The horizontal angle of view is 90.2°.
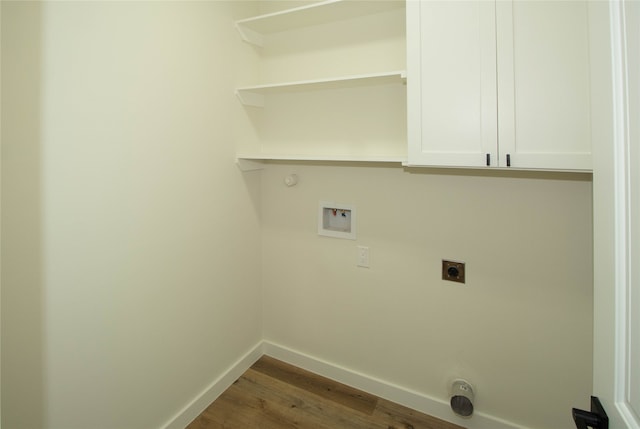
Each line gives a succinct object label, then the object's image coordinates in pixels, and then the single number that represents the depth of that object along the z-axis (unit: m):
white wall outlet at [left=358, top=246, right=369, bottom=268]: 2.03
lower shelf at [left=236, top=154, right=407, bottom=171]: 1.62
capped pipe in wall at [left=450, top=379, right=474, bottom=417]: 1.72
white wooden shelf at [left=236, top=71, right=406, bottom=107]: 1.63
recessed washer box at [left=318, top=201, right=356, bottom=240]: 2.05
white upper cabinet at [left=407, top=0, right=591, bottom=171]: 1.17
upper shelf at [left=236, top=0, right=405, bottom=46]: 1.75
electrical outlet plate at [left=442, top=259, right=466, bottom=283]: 1.76
